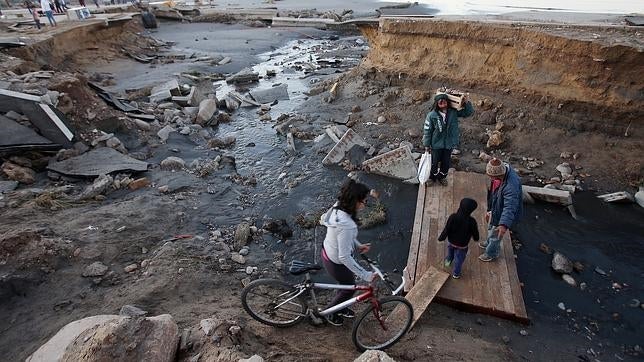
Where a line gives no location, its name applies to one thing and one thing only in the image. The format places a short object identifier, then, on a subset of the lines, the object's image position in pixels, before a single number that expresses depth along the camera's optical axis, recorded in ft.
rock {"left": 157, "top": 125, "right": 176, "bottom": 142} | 34.06
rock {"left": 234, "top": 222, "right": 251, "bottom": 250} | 21.19
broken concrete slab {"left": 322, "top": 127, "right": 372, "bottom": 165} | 29.66
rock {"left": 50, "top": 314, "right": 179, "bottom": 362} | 9.59
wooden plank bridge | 15.26
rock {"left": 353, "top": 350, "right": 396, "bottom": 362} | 8.90
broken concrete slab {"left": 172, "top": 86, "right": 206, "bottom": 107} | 43.37
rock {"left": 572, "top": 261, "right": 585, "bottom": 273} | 18.74
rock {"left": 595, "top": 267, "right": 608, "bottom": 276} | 18.51
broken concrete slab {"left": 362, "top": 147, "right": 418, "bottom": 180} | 26.53
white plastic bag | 21.40
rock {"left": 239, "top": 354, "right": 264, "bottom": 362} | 9.75
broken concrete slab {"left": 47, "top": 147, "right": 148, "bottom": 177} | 25.72
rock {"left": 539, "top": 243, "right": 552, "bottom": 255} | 19.85
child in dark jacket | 14.31
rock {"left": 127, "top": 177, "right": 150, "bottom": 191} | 25.29
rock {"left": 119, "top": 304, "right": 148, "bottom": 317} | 13.78
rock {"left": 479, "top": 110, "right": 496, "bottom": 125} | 30.37
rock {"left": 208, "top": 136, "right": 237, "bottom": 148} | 34.55
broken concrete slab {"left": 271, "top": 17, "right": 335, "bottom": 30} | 91.76
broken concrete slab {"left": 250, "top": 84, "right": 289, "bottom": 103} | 46.62
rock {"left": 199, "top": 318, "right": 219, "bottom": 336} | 11.54
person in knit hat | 14.64
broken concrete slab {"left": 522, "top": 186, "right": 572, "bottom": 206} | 22.70
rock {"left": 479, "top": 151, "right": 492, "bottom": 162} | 27.73
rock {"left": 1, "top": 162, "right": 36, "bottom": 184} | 24.06
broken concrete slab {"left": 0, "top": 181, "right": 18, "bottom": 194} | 22.66
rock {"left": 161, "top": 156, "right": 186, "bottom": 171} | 28.78
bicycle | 12.93
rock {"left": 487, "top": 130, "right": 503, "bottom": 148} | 28.66
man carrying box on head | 19.94
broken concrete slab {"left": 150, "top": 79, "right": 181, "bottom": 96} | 44.85
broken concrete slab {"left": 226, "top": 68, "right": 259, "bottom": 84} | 54.49
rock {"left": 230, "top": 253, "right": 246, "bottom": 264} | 19.53
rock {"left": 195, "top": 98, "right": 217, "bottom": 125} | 39.14
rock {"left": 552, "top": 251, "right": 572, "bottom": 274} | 18.49
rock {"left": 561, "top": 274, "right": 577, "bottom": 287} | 17.93
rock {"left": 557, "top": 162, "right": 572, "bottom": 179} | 25.54
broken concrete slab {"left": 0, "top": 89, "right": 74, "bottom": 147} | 26.99
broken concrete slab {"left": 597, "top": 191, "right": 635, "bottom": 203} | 22.87
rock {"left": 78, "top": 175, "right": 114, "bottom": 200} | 23.34
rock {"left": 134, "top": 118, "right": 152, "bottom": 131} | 34.73
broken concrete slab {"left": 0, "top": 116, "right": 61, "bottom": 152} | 25.45
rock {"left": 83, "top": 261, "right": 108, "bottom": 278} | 17.00
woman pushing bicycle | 11.22
